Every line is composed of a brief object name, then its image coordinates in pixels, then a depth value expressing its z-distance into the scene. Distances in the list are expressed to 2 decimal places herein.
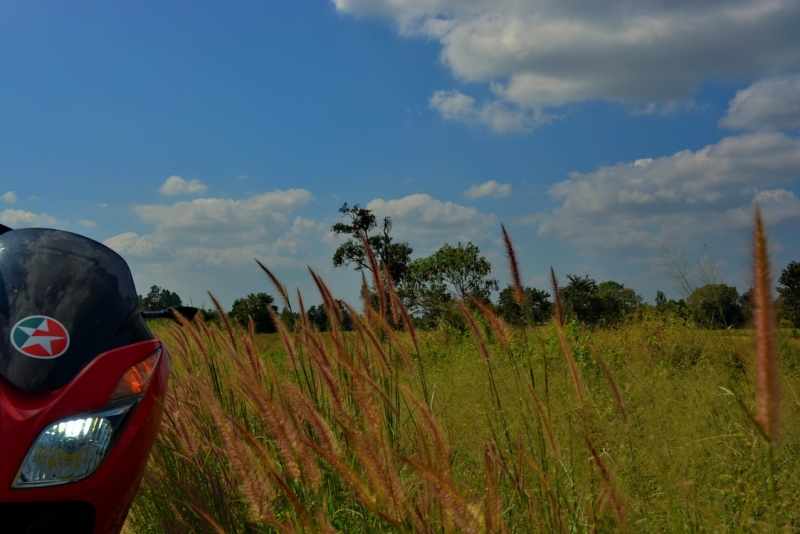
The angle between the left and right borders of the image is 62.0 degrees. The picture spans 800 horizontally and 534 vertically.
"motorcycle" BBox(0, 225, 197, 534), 1.50
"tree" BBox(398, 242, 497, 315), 25.81
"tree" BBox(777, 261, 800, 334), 30.49
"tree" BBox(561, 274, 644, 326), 25.59
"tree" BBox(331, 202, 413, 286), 29.12
